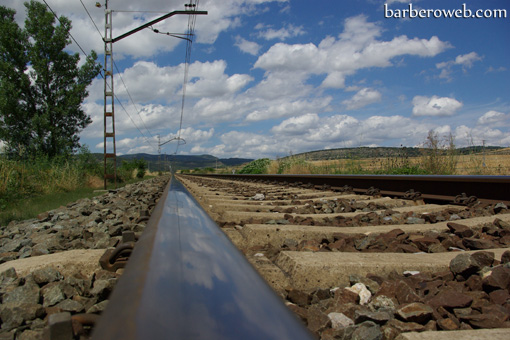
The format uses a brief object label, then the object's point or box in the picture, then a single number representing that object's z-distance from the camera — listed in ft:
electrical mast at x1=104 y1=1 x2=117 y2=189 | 35.49
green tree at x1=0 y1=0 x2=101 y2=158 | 62.20
